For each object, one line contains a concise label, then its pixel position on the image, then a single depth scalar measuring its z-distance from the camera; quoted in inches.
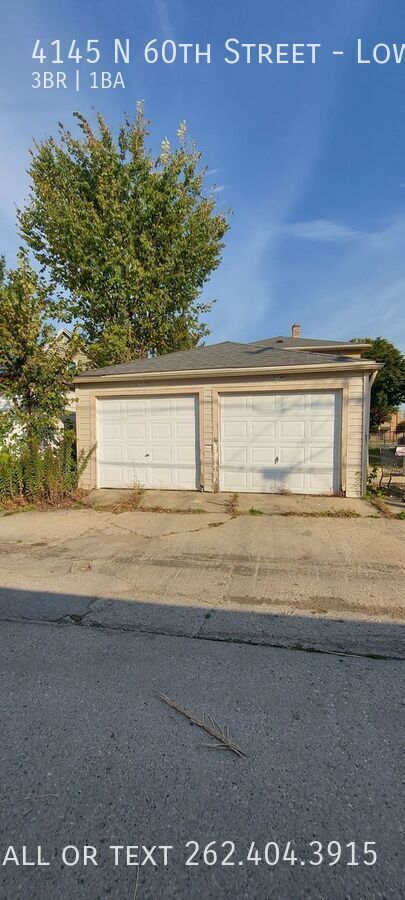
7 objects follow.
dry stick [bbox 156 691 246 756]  70.7
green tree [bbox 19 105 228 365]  529.0
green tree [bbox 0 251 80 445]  287.9
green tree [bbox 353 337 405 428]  836.0
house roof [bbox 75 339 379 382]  295.3
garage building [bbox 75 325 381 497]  289.4
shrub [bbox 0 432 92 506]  285.6
